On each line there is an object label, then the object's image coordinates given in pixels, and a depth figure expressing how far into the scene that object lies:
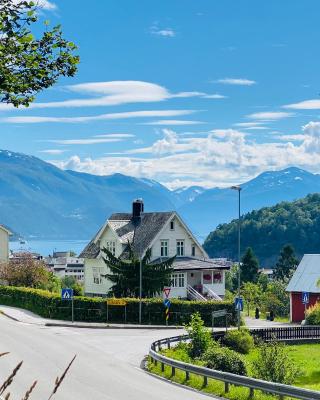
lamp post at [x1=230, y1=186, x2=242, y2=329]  49.62
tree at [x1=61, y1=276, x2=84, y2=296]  79.32
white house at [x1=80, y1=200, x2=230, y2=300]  74.88
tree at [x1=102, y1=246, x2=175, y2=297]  63.97
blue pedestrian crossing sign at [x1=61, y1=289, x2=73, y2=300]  53.09
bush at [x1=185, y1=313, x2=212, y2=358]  35.12
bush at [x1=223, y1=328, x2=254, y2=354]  42.94
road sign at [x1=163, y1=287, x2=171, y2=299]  52.96
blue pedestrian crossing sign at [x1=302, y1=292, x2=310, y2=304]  60.31
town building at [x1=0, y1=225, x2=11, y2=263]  97.31
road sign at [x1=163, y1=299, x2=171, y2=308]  52.22
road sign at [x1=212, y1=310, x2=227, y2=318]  40.22
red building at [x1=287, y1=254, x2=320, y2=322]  69.75
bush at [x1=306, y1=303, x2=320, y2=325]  58.19
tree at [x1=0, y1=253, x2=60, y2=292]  78.31
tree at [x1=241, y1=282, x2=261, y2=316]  106.25
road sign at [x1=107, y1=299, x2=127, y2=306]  56.28
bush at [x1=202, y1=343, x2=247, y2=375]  29.00
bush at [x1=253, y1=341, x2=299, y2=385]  26.88
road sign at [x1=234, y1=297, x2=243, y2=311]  50.12
